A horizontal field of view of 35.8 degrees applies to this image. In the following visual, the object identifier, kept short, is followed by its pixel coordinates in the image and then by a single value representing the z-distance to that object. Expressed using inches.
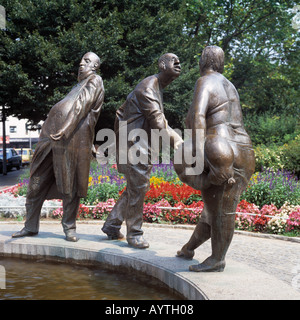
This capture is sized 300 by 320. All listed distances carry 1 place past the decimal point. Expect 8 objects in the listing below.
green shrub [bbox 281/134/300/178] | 602.9
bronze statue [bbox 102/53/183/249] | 219.5
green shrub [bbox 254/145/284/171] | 597.9
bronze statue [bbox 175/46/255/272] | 156.2
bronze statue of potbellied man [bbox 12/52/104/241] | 228.2
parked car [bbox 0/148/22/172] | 1258.6
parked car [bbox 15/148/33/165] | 1657.7
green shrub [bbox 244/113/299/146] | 783.7
